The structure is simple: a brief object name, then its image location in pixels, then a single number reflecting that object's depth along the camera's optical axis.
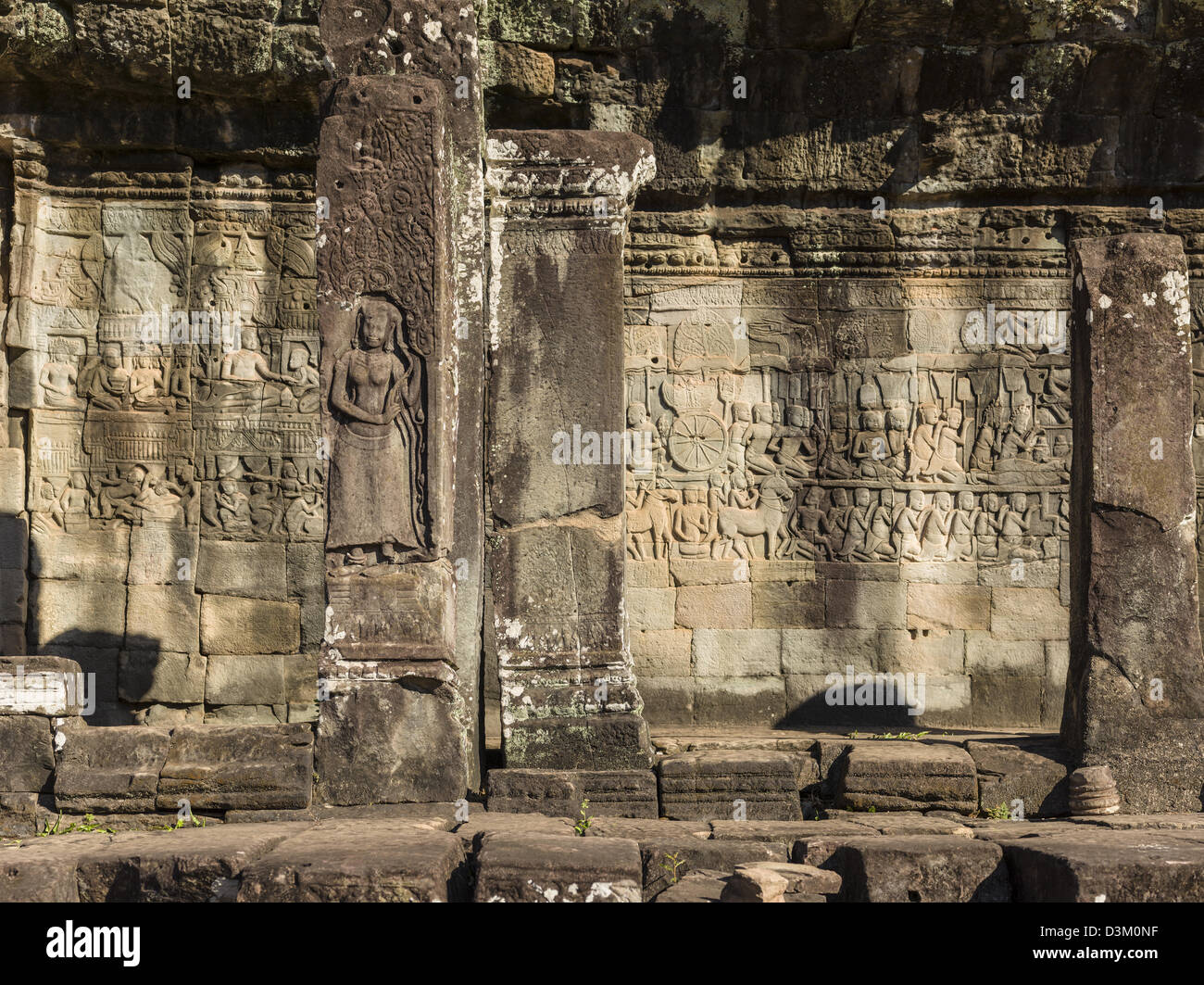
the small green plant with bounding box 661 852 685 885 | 5.35
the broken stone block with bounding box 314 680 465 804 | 6.25
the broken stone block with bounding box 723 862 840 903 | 4.88
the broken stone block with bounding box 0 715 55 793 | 6.36
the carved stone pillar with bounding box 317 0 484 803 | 6.29
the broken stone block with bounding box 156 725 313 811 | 6.20
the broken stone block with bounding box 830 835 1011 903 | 4.96
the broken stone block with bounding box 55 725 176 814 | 6.26
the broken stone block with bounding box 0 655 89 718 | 6.42
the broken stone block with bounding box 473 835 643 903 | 4.80
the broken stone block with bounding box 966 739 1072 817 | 6.68
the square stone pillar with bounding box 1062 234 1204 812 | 6.71
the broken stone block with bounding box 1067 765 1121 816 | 6.52
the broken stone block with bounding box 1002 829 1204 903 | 4.68
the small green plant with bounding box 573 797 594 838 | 6.06
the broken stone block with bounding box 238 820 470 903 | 4.69
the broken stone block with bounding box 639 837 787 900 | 5.36
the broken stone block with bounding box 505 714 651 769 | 6.78
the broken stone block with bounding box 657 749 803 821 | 6.58
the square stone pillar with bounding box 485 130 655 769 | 6.97
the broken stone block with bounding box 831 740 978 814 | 6.60
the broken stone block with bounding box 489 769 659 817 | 6.43
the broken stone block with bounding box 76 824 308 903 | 5.07
